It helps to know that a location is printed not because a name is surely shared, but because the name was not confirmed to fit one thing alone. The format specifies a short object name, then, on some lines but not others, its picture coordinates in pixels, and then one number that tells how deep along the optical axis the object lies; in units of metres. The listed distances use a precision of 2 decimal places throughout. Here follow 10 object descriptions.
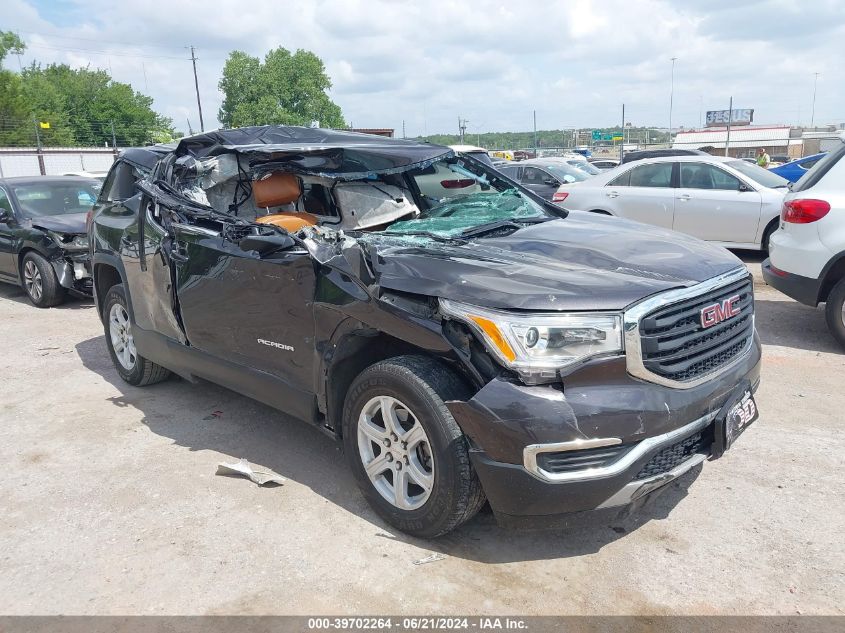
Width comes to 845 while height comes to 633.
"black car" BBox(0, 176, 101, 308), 8.74
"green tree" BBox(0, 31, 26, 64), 67.12
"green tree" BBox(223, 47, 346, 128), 80.88
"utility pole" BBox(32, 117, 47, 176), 31.90
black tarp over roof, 4.45
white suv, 5.68
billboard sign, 85.25
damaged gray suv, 2.72
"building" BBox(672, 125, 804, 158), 47.94
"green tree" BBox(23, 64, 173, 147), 72.38
